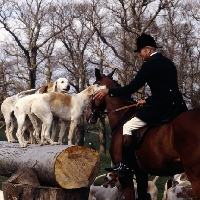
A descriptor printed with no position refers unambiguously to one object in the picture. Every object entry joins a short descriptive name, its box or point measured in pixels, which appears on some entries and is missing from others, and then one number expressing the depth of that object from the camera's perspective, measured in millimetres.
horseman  7434
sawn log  7902
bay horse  6672
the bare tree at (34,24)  26203
